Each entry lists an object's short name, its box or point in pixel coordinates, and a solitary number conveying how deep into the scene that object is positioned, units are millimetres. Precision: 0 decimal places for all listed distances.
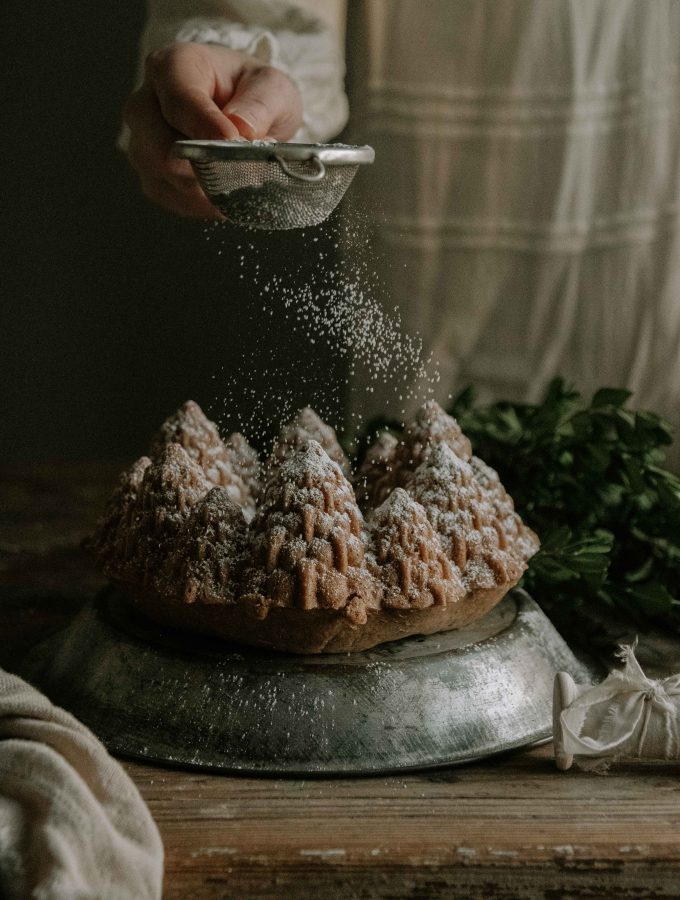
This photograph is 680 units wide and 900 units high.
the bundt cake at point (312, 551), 820
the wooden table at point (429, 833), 700
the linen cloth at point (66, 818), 643
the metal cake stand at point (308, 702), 819
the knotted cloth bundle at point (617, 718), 819
